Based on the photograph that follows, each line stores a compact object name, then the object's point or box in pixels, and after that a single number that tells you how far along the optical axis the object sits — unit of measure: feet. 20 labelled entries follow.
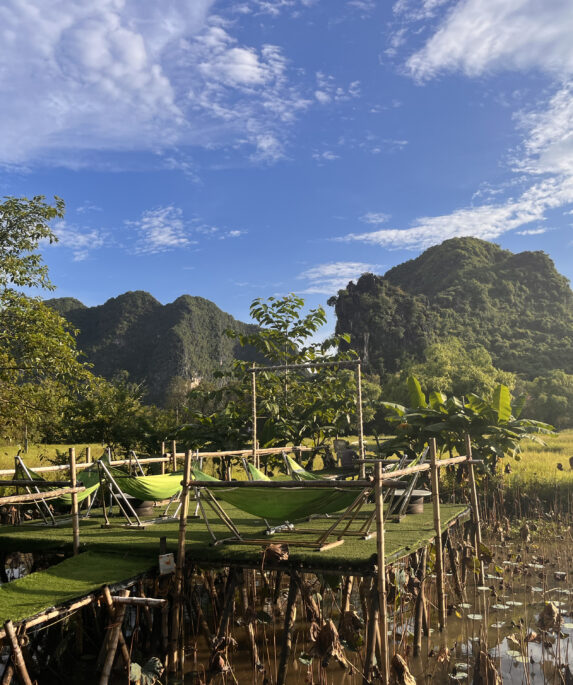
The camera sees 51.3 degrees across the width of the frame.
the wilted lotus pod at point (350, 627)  14.01
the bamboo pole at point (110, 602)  12.39
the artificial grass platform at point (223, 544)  13.33
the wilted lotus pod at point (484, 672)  13.02
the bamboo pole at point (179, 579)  13.85
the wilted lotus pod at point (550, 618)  15.44
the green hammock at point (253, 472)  19.21
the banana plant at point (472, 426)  31.73
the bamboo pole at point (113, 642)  11.60
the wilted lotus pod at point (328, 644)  11.96
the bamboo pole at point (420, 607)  16.60
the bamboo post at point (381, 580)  11.96
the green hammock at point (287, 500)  13.53
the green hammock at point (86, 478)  18.30
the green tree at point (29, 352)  37.22
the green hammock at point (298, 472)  20.13
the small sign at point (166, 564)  13.75
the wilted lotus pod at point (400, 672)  11.73
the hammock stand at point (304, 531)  13.19
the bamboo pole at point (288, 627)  13.25
